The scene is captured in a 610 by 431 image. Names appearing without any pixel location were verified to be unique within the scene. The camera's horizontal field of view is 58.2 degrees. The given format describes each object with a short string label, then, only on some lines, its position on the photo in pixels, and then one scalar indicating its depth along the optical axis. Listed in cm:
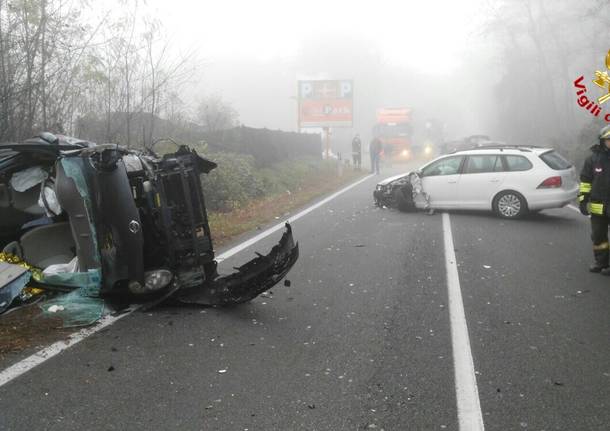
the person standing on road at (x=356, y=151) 2944
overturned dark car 483
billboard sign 3142
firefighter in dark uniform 672
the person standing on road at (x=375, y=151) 2664
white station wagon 1100
